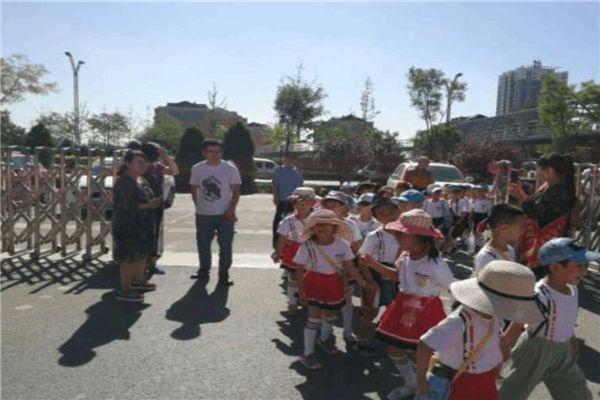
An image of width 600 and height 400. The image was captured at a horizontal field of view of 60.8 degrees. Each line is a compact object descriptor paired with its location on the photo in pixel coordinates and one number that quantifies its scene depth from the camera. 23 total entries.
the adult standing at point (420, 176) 8.88
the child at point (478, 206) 10.02
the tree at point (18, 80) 47.62
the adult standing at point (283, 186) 8.31
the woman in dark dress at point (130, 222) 5.87
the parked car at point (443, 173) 14.94
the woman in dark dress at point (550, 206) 4.90
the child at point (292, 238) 5.34
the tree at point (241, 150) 26.17
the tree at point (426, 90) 40.25
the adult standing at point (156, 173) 7.07
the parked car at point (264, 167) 33.09
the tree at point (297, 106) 38.97
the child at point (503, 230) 3.50
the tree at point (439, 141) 37.33
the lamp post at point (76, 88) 37.94
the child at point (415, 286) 3.24
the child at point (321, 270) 4.11
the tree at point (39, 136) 32.16
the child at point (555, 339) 2.81
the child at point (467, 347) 2.30
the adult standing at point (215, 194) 6.99
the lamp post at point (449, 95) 39.94
